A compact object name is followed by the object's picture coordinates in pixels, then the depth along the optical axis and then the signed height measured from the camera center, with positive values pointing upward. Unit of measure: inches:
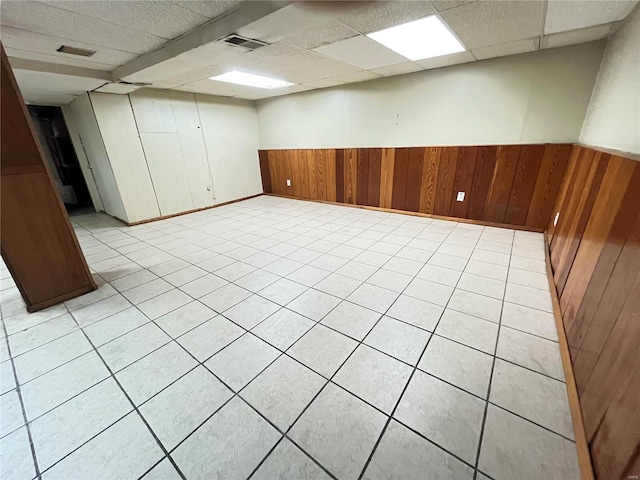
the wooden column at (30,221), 78.2 -21.1
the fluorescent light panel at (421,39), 95.0 +40.2
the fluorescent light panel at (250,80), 156.7 +41.0
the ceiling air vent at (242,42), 90.0 +36.2
